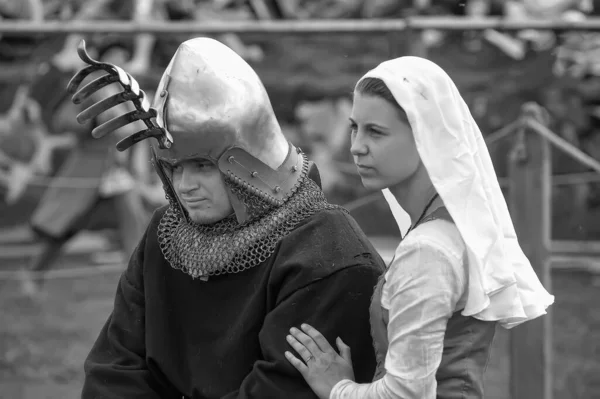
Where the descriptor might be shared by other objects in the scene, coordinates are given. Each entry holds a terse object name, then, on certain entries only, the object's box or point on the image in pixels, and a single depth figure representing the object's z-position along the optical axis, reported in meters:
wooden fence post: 8.47
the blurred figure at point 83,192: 13.82
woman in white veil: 4.62
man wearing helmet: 5.28
